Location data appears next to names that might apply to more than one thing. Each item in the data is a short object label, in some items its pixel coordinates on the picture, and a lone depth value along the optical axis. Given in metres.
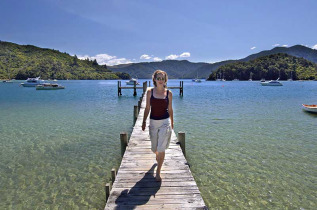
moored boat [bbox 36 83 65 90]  65.12
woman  4.54
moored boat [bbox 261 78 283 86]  95.56
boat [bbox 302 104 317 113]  21.54
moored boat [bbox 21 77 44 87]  82.50
